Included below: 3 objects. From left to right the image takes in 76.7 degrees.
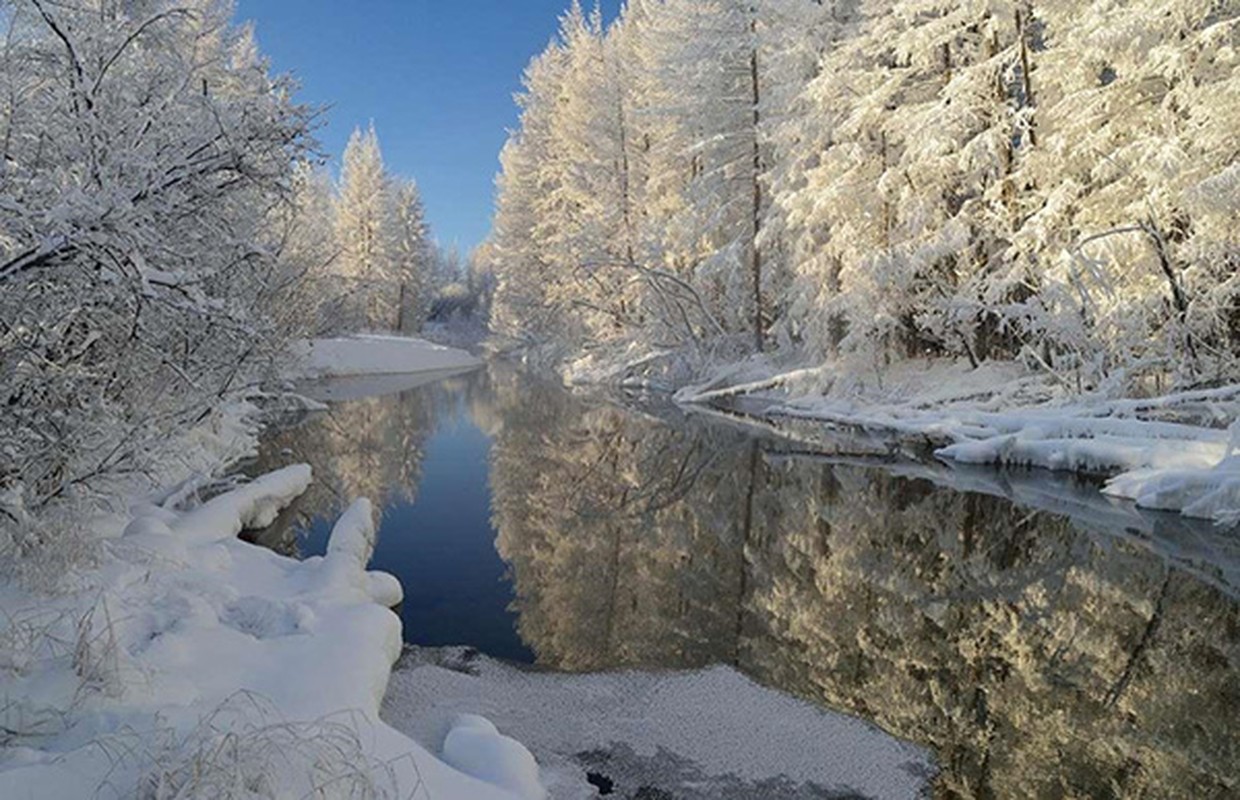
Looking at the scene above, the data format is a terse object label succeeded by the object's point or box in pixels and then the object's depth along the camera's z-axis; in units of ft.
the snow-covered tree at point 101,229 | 11.00
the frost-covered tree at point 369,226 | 175.83
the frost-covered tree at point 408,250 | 185.88
